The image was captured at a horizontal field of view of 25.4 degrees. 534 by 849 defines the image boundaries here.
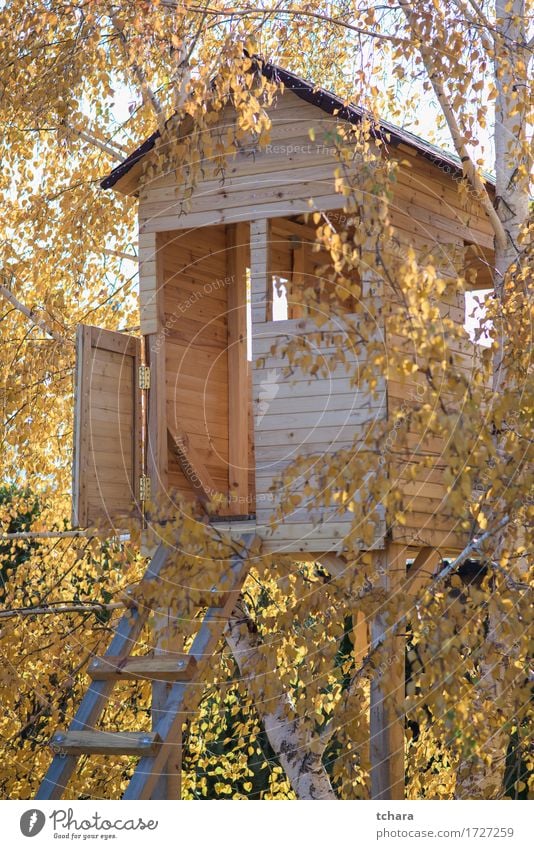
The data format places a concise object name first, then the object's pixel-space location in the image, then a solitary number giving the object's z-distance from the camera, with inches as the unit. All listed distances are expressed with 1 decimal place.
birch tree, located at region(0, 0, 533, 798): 234.2
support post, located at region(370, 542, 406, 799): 285.4
